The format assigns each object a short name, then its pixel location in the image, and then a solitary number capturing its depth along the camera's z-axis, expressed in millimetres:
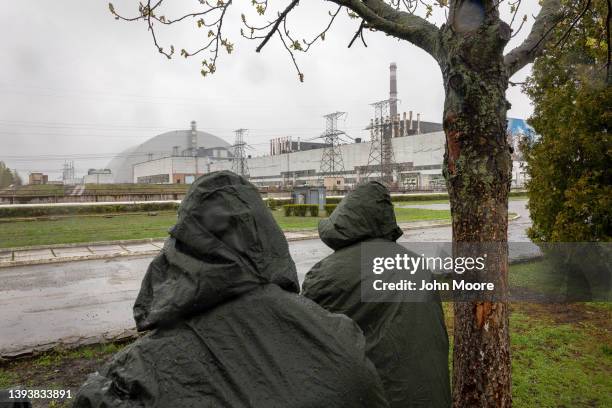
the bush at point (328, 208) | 24519
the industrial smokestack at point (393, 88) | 64275
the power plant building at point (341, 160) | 54594
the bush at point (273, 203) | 30109
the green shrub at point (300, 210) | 24580
